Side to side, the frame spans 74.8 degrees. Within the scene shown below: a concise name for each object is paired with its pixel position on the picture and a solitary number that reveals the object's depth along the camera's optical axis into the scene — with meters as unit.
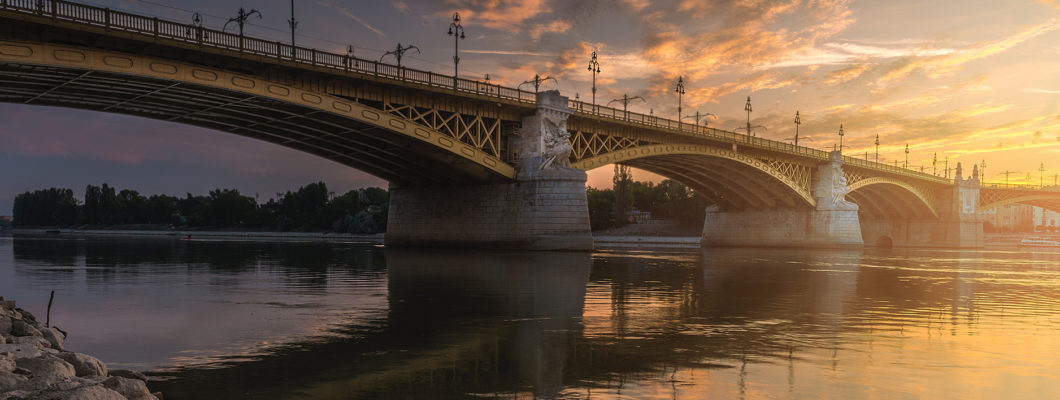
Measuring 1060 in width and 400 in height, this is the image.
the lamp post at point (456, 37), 54.48
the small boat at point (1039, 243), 115.22
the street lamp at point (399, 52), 50.66
